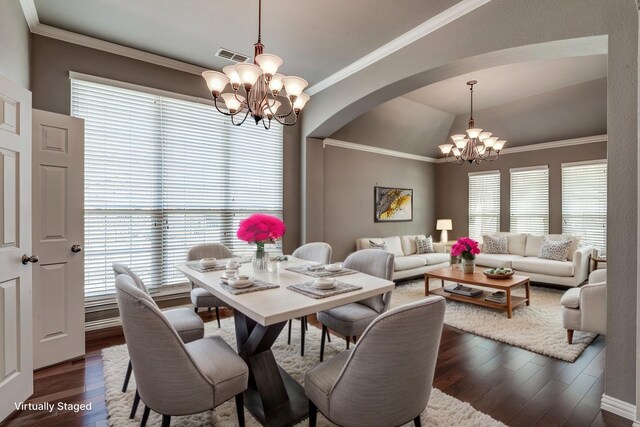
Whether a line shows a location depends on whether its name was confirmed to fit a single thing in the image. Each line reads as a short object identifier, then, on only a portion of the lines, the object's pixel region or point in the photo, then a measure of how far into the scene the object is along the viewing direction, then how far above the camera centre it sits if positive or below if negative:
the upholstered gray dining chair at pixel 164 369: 1.35 -0.72
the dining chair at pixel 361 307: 2.36 -0.78
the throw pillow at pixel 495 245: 6.01 -0.63
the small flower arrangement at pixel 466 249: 4.32 -0.51
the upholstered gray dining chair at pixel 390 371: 1.22 -0.66
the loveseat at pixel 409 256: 5.34 -0.83
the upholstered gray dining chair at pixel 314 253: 3.19 -0.44
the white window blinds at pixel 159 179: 3.25 +0.40
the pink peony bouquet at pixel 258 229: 2.30 -0.13
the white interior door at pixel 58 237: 2.56 -0.22
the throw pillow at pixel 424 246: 6.23 -0.68
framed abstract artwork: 6.35 +0.18
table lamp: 7.02 -0.33
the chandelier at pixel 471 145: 4.57 +1.05
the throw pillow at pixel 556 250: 5.17 -0.62
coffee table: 3.70 -0.89
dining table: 1.60 -0.71
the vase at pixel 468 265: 4.33 -0.74
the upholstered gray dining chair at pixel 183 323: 1.94 -0.79
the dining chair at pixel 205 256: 2.96 -0.47
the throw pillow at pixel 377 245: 5.57 -0.59
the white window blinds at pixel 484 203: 6.73 +0.21
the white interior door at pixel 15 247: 1.94 -0.23
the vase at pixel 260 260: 2.51 -0.39
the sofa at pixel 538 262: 4.77 -0.82
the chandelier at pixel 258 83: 2.12 +0.96
